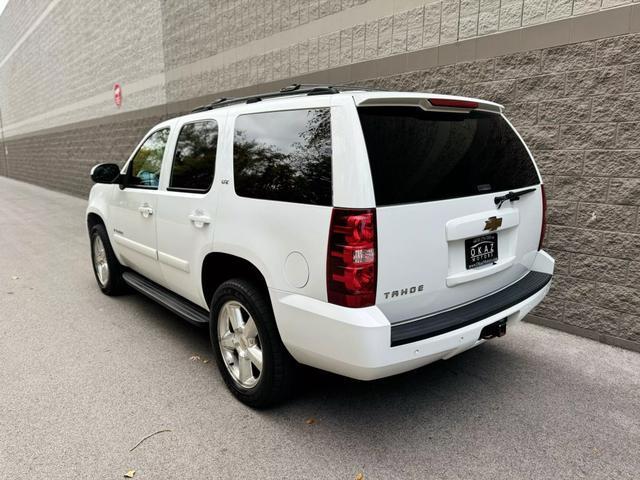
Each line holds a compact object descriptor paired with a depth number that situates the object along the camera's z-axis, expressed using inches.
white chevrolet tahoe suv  98.3
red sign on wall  556.1
